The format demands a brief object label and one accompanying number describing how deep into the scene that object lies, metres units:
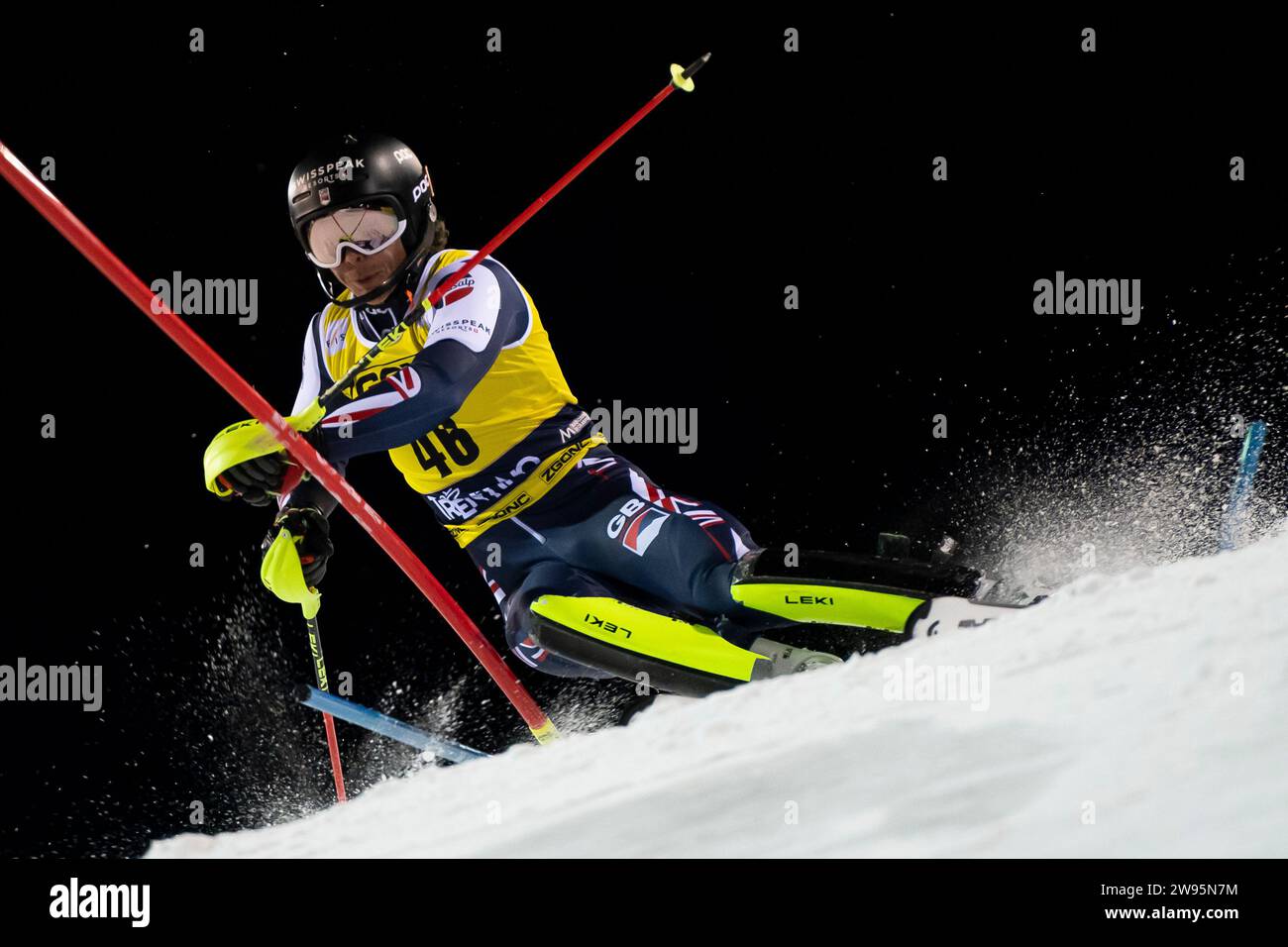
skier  3.10
